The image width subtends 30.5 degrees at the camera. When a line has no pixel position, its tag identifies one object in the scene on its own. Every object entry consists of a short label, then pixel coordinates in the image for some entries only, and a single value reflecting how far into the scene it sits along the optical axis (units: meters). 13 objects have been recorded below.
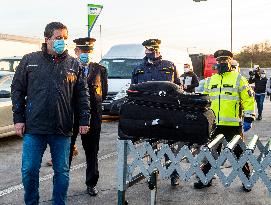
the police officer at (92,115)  6.22
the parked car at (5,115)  10.24
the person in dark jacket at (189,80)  17.33
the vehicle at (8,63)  16.23
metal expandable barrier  4.06
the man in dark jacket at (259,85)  17.16
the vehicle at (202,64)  36.31
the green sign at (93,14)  15.36
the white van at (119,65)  15.83
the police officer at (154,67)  6.49
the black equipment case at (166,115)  4.32
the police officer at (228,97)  6.56
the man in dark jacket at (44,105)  4.86
